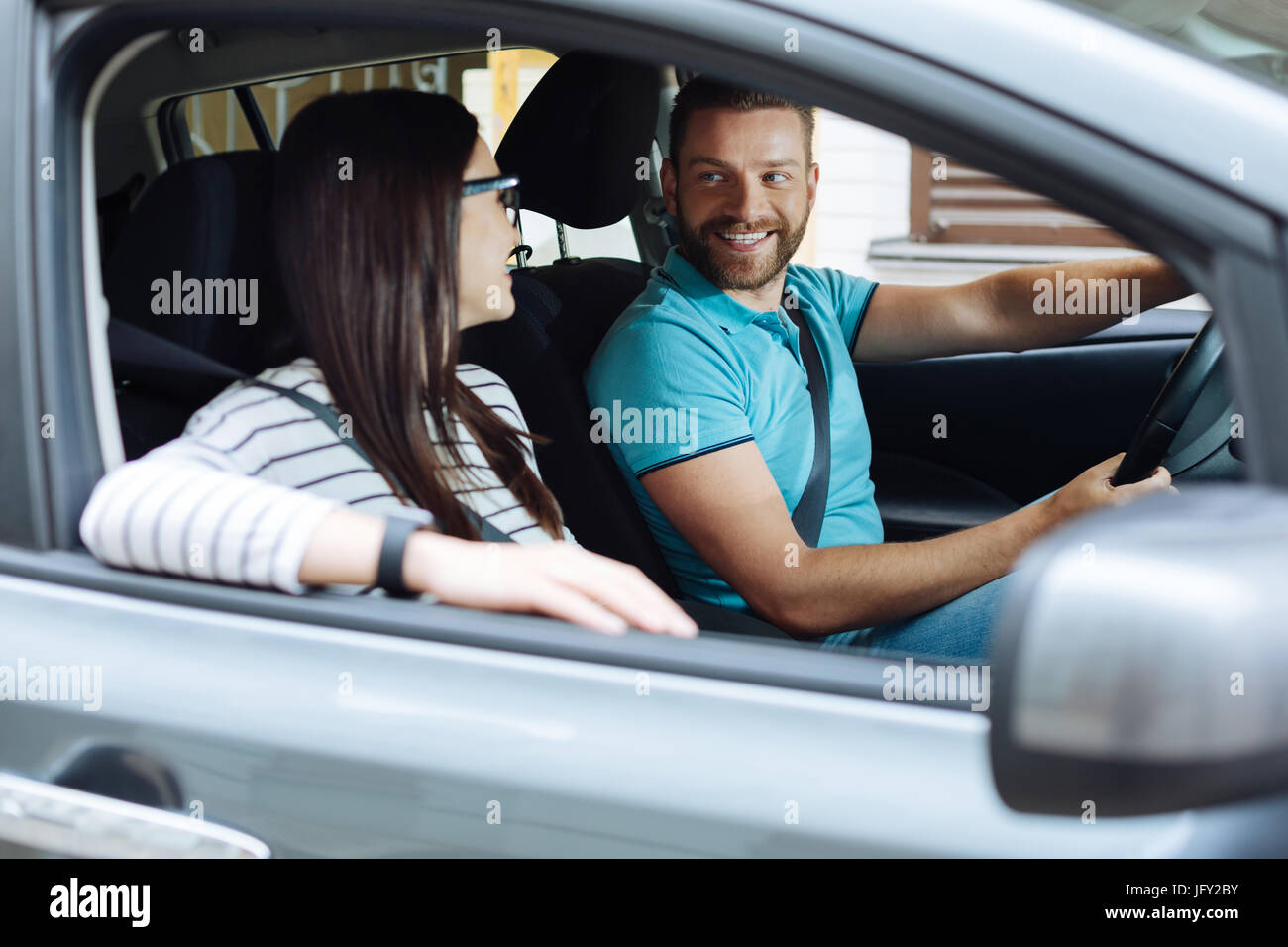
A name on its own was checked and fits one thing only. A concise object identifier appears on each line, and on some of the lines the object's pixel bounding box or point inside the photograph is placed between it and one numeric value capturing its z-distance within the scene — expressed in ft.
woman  3.48
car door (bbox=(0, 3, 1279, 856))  2.90
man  5.57
